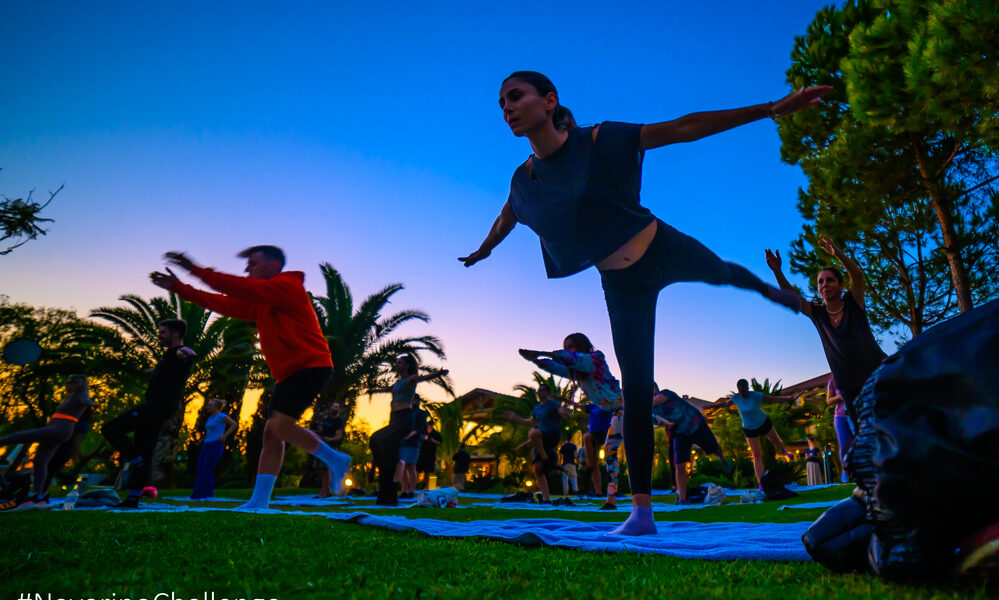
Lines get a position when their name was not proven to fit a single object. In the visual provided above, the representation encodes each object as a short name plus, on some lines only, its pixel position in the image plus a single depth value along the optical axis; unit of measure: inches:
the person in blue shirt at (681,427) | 323.6
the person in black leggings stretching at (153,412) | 239.9
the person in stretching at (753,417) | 371.2
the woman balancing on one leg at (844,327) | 170.4
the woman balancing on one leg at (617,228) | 107.7
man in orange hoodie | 179.3
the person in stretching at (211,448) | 398.4
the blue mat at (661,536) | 73.1
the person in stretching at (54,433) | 255.6
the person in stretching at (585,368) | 199.2
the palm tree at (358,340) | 796.0
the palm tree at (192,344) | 775.7
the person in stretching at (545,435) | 340.5
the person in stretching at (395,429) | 318.0
